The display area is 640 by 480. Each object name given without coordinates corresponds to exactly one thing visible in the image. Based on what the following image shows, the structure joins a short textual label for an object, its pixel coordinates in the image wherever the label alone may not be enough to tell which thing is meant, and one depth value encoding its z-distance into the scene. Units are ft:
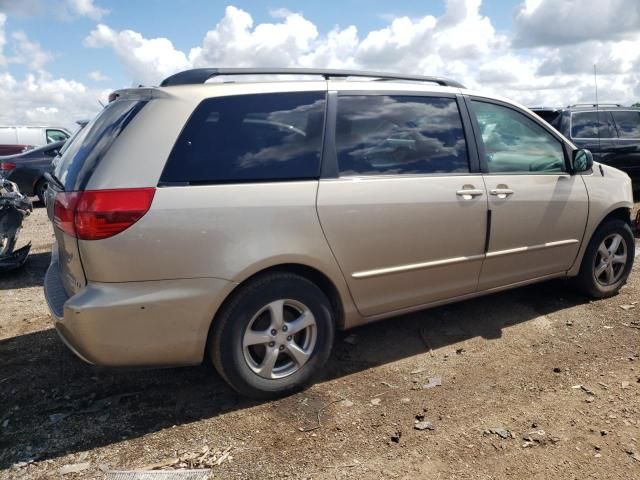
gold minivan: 9.22
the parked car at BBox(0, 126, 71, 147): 61.62
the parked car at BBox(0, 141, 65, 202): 38.52
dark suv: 30.96
